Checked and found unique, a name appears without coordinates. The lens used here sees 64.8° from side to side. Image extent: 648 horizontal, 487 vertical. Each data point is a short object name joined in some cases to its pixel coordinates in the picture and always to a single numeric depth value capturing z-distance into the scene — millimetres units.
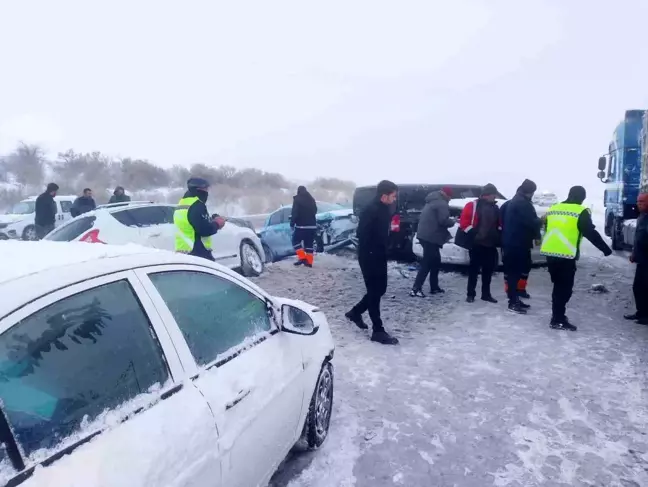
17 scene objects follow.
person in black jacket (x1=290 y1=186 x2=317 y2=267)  10250
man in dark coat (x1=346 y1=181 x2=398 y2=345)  5363
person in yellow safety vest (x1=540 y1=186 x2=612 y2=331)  5973
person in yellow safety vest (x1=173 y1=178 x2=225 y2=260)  5793
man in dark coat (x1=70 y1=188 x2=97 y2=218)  12164
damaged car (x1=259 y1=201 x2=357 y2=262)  12500
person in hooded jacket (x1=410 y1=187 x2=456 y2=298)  7574
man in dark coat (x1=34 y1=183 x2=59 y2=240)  11328
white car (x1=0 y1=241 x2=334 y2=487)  1475
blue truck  11953
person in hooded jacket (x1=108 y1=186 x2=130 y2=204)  12297
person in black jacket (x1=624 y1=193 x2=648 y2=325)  6129
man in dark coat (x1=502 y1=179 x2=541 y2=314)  6605
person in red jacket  7230
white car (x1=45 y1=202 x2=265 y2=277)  7831
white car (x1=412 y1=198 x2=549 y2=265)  8961
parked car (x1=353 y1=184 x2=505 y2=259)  10461
